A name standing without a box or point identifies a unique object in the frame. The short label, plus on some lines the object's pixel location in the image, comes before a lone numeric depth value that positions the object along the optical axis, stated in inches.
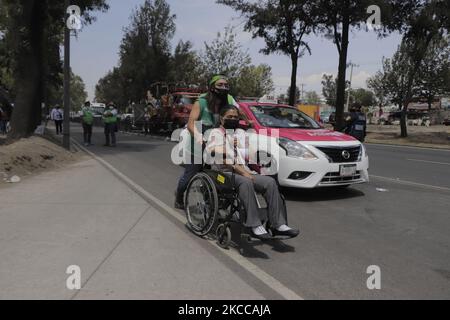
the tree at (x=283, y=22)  1221.1
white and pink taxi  315.3
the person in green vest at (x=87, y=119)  776.3
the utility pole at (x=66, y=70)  647.8
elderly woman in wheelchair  206.5
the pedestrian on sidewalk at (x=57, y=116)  1098.1
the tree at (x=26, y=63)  661.3
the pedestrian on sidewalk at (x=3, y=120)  1038.3
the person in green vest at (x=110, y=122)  740.6
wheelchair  211.8
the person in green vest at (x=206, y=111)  238.8
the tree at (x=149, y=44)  1888.4
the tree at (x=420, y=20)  1095.6
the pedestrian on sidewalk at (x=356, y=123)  497.0
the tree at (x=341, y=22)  1080.8
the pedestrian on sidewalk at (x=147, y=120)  1104.4
